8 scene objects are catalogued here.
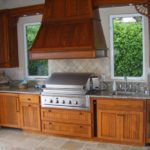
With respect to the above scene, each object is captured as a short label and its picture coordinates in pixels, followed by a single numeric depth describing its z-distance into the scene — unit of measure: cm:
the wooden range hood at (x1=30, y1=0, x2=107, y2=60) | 399
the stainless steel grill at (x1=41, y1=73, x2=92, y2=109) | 431
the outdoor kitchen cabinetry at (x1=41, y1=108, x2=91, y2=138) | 431
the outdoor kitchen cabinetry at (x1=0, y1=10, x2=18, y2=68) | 514
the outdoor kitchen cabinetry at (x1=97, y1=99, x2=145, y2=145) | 397
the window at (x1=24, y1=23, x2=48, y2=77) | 534
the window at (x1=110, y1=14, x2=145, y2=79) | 451
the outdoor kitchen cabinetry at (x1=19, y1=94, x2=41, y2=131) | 469
